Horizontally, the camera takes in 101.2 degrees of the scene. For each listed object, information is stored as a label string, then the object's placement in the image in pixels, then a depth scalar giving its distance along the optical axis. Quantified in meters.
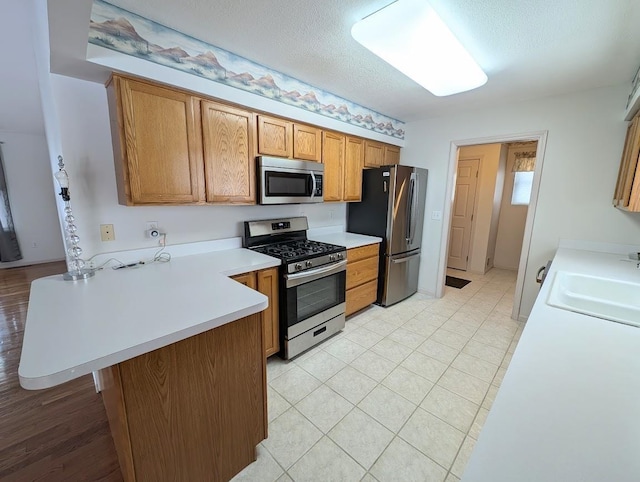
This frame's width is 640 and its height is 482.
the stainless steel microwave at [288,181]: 2.27
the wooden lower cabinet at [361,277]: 2.95
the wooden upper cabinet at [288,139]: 2.28
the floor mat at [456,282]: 4.28
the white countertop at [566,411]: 0.50
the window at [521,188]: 4.84
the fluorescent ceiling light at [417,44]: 1.40
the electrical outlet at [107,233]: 1.85
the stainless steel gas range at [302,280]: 2.22
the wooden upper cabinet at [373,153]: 3.35
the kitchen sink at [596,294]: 1.37
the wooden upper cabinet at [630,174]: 1.80
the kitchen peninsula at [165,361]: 0.93
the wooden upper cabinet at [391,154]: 3.66
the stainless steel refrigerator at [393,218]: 3.19
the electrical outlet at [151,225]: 2.03
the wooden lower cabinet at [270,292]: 2.01
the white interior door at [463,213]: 4.85
